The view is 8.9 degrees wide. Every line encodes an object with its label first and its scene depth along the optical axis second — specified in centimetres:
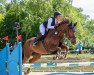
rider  1731
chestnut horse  1696
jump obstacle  1501
